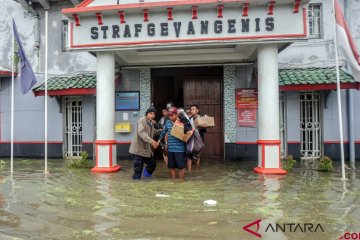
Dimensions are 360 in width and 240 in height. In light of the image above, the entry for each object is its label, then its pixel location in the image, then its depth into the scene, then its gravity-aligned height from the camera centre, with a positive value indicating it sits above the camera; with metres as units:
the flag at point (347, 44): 7.32 +1.83
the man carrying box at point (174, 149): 7.23 -0.48
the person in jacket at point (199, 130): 8.77 -0.09
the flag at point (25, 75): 8.72 +1.46
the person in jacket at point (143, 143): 7.04 -0.34
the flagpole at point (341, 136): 7.11 -0.24
